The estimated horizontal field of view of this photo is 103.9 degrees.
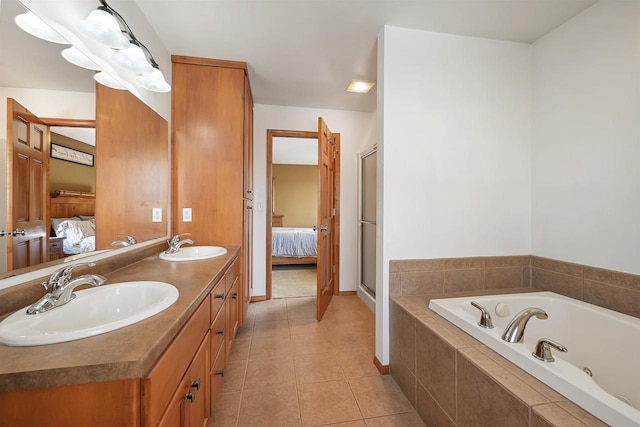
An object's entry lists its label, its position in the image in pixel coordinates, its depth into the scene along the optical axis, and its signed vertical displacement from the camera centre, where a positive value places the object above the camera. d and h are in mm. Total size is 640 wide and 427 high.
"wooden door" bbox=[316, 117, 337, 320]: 2488 -43
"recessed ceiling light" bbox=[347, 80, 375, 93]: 2513 +1321
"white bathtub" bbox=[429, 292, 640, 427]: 765 -573
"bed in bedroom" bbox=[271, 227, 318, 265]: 4418 -610
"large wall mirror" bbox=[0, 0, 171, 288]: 798 +285
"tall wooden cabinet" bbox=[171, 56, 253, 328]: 2082 +551
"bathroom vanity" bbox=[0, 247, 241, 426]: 531 -387
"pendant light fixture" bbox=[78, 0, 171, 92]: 1172 +878
